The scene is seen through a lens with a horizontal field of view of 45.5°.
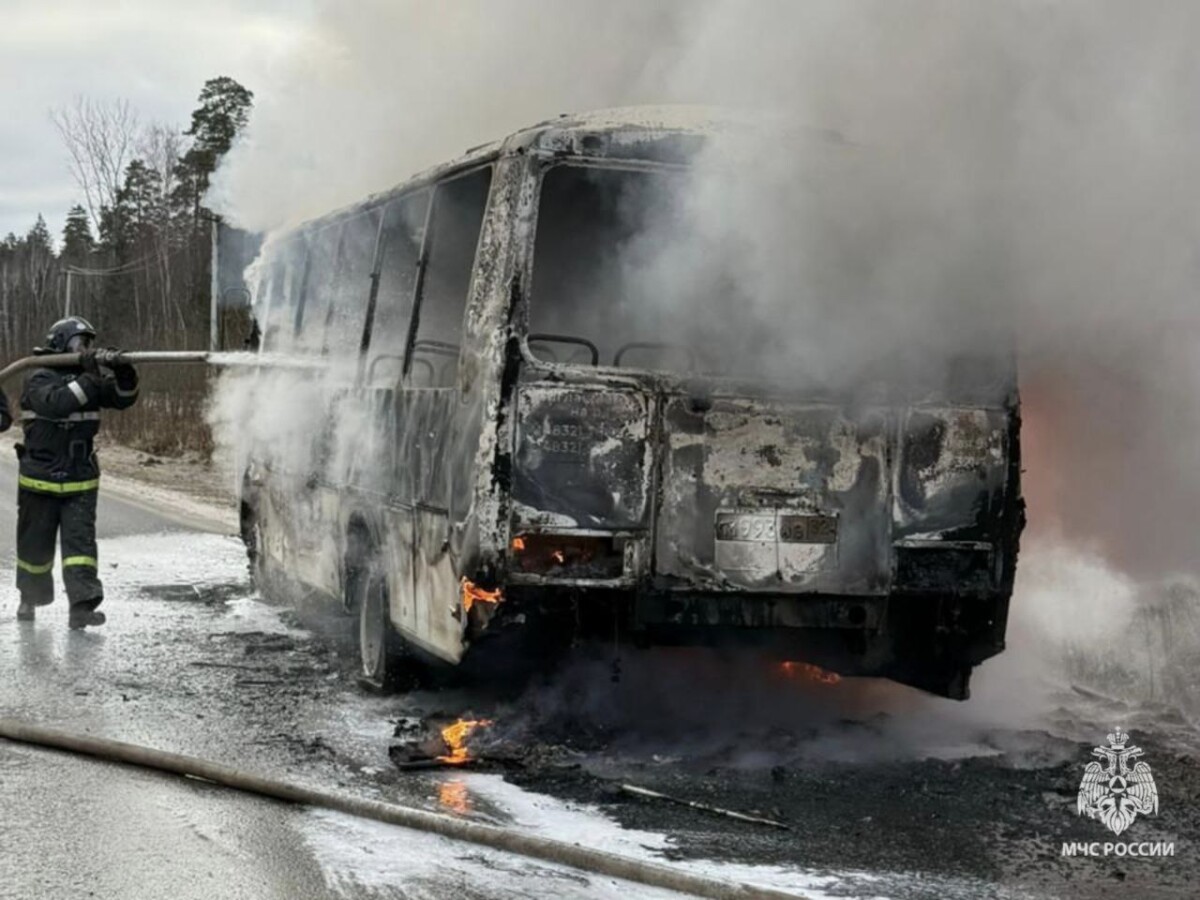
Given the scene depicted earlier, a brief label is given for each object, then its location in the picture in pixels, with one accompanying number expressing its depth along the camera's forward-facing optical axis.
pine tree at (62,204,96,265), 74.09
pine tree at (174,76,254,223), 46.28
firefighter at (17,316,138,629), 8.88
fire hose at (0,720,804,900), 4.09
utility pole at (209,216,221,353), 22.88
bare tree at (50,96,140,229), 55.25
